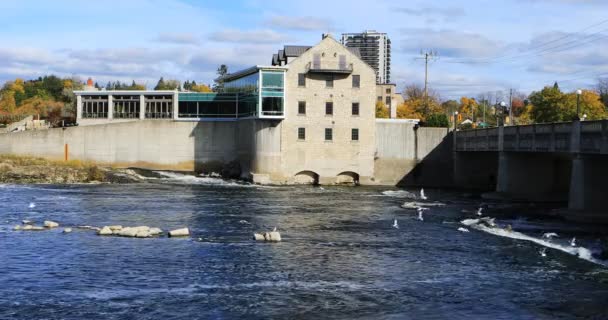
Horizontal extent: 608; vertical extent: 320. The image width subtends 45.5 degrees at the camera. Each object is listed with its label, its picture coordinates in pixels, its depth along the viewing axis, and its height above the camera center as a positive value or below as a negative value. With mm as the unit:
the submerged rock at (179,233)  46750 -5684
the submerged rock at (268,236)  45906 -5787
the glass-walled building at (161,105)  107312 +6016
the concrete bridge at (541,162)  55969 -1468
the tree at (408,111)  161075 +8470
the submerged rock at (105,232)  46875 -5676
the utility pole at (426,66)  135750 +15311
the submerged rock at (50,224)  49781 -5547
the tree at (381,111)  157625 +8069
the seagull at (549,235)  47031 -5733
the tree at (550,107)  118812 +6949
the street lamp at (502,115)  74056 +3459
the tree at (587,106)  118875 +7117
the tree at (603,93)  147788 +12083
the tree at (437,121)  105000 +3768
